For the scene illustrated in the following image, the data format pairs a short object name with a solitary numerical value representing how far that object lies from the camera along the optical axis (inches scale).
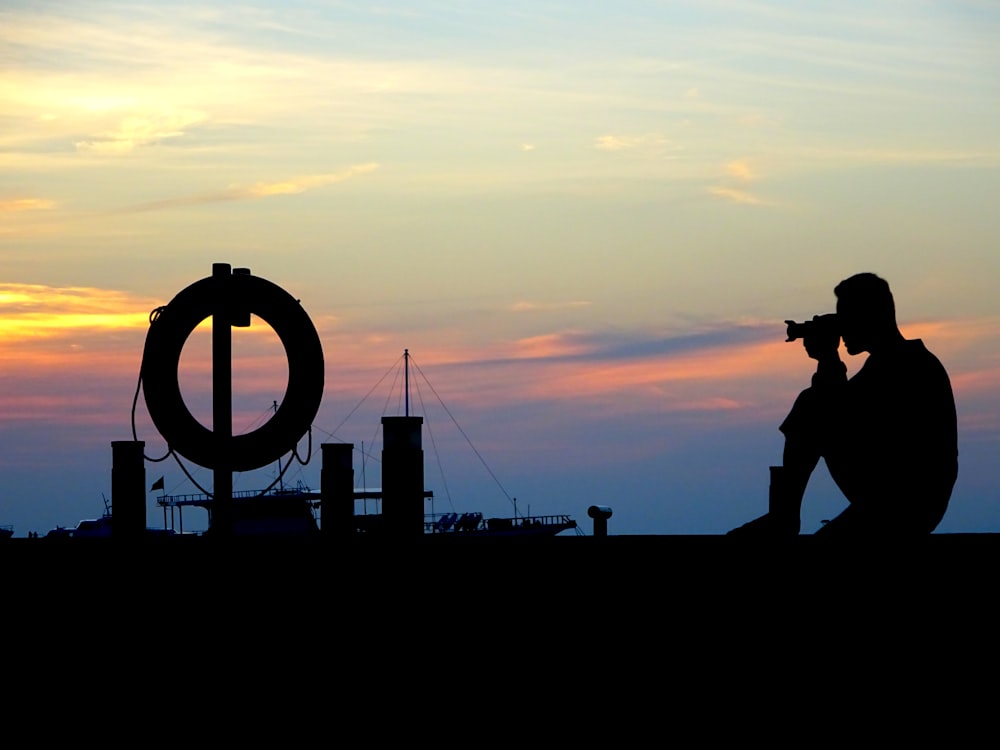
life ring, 598.2
